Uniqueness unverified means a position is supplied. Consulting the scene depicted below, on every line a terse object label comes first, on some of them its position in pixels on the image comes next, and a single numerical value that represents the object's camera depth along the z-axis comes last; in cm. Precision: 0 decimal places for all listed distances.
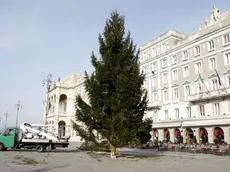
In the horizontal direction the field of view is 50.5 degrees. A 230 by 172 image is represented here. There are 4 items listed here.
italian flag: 3758
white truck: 2431
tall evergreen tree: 1788
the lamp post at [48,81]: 4339
